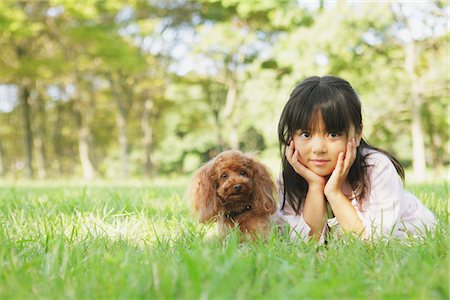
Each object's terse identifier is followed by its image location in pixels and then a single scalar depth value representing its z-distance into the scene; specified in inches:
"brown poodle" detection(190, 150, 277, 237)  117.1
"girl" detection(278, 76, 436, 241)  105.4
